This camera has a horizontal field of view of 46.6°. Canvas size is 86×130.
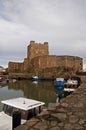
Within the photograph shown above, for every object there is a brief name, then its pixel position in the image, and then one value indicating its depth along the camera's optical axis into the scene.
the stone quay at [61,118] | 2.59
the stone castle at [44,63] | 44.65
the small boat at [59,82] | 21.21
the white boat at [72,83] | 19.46
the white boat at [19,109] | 5.92
